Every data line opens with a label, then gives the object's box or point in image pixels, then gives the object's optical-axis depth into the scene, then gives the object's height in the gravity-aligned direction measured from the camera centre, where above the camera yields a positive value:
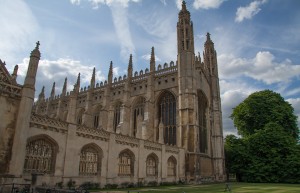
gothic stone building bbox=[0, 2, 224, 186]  13.17 +3.55
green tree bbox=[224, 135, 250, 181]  36.72 +2.12
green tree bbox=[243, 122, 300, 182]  32.69 +2.05
